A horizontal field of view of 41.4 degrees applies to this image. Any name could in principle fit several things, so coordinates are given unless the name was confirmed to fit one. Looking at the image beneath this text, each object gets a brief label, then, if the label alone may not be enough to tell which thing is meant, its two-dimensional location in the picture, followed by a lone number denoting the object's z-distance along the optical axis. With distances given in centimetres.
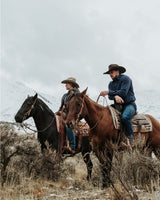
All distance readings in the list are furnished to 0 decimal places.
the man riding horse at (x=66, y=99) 677
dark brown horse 644
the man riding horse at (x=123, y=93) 521
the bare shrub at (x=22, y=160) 560
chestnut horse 484
